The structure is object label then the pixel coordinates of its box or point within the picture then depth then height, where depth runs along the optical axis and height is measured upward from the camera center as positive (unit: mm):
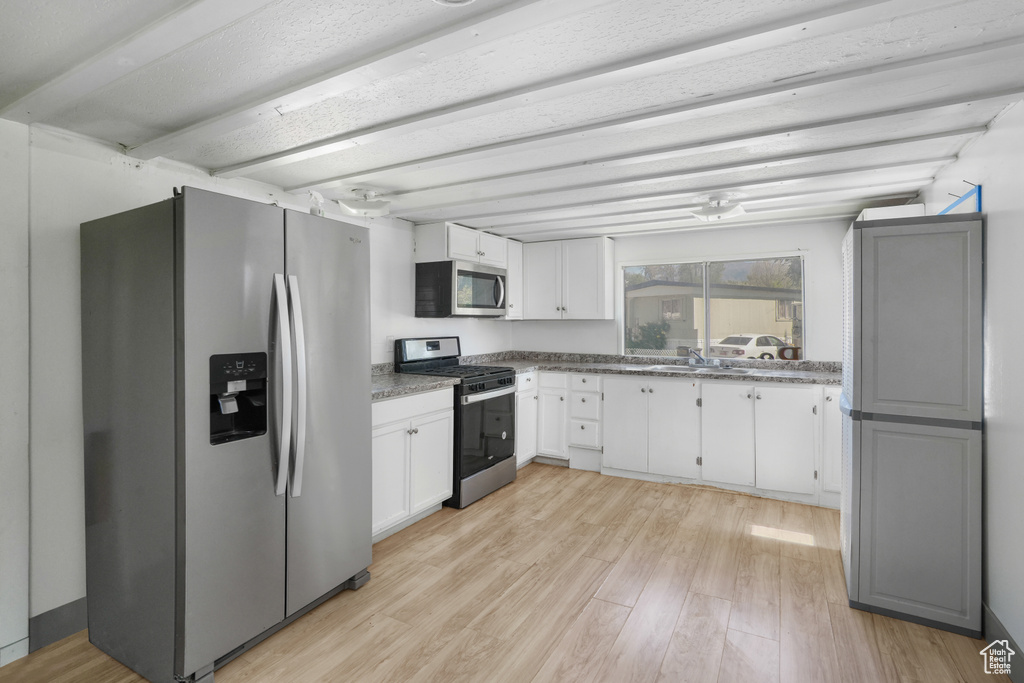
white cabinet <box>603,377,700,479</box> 4109 -783
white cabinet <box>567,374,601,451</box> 4512 -710
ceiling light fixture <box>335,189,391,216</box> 3086 +827
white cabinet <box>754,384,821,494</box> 3705 -783
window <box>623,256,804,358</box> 4305 +254
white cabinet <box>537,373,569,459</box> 4680 -750
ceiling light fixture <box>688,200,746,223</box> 3293 +843
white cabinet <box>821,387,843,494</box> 3621 -779
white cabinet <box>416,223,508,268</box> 4043 +782
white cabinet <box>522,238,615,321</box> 4789 +561
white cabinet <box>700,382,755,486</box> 3908 -795
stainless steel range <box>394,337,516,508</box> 3615 -628
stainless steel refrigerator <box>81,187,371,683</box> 1807 -364
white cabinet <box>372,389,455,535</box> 2934 -780
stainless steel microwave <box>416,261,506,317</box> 3992 +384
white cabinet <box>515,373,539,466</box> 4438 -758
